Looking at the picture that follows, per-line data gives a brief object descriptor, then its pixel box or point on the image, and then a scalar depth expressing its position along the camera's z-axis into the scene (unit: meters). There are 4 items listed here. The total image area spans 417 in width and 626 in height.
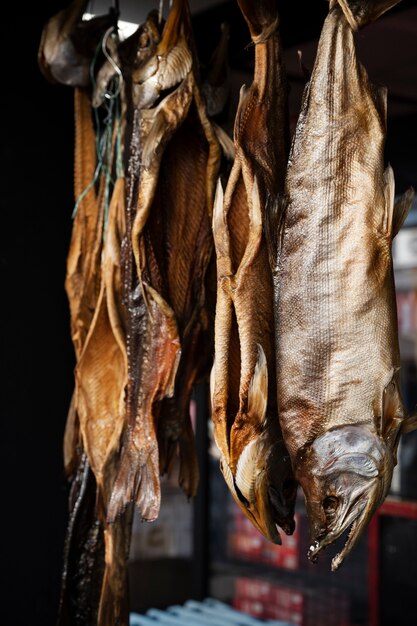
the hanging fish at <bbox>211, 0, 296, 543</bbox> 1.73
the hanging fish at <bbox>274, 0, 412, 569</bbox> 1.61
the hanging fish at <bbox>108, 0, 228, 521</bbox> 2.11
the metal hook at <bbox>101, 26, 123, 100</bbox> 2.41
